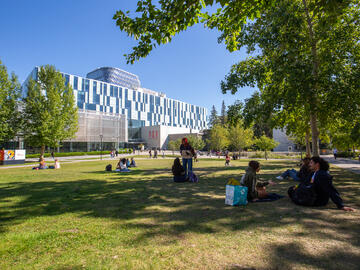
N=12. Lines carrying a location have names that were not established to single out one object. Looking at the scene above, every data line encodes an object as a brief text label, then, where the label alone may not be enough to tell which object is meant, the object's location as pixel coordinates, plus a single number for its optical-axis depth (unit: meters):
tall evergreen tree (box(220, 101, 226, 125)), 81.18
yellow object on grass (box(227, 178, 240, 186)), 4.93
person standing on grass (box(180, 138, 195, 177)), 8.95
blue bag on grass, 4.92
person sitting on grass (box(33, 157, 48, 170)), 16.33
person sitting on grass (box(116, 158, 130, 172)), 13.71
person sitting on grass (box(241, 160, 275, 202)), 5.12
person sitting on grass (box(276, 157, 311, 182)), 7.63
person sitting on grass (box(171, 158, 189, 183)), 8.85
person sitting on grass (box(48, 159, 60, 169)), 16.77
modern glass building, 77.19
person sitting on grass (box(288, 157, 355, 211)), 4.48
